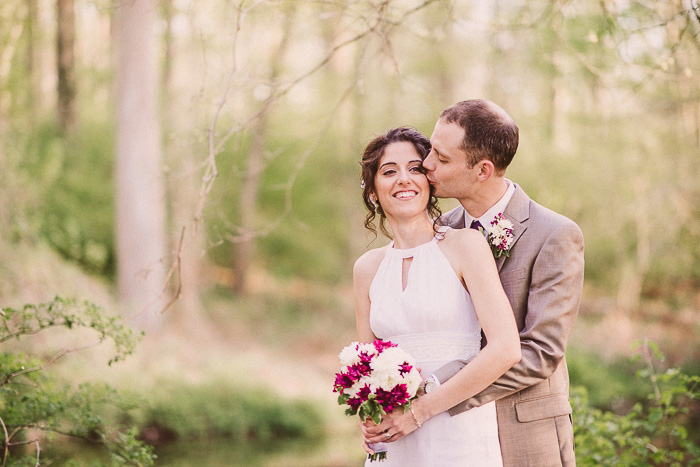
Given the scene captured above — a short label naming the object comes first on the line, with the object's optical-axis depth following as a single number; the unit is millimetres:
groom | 2746
